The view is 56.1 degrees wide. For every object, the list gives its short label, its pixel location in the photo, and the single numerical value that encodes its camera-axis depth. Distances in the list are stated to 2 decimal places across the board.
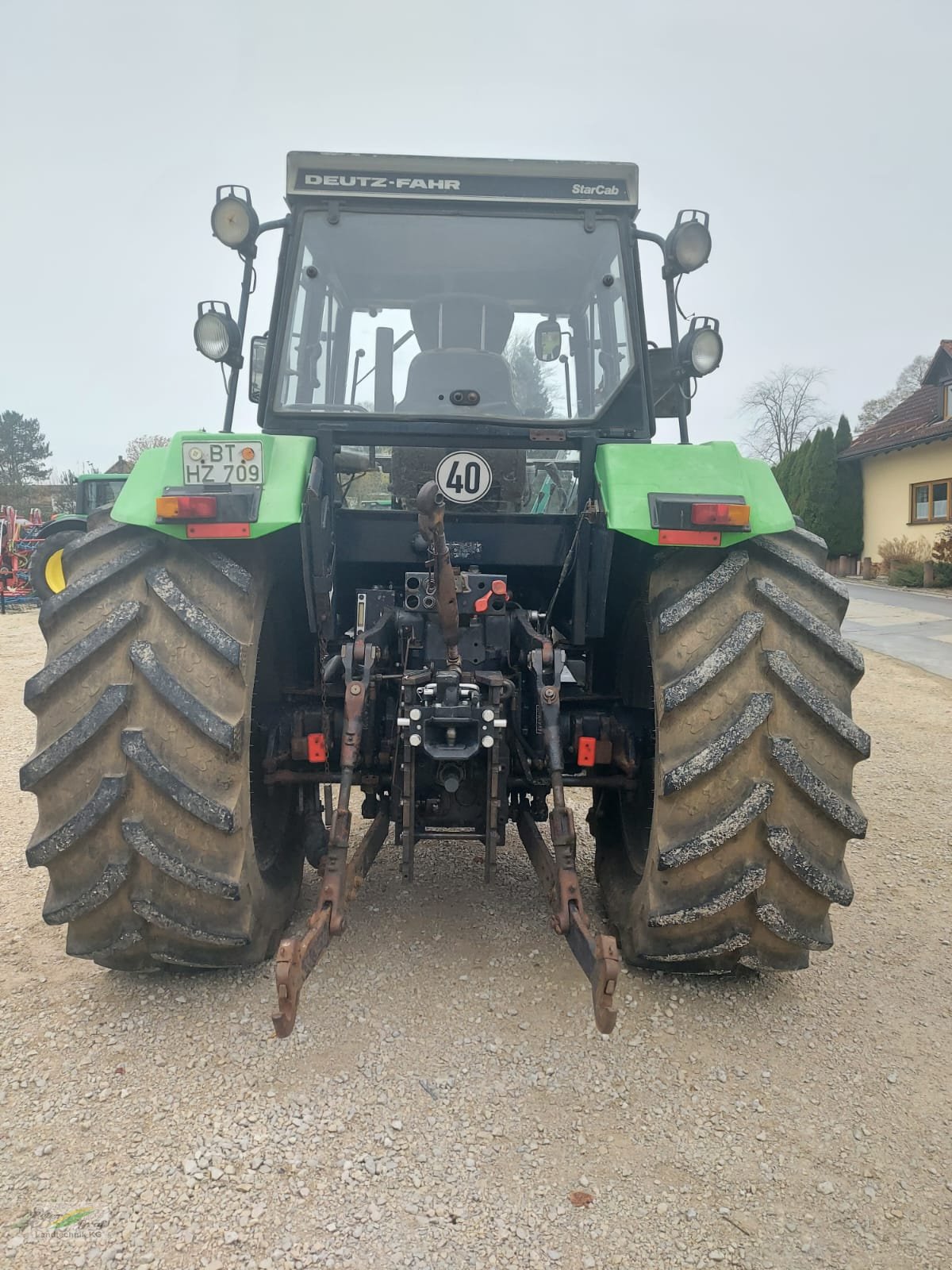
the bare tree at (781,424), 48.69
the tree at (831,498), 28.36
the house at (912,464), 24.23
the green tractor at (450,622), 2.56
